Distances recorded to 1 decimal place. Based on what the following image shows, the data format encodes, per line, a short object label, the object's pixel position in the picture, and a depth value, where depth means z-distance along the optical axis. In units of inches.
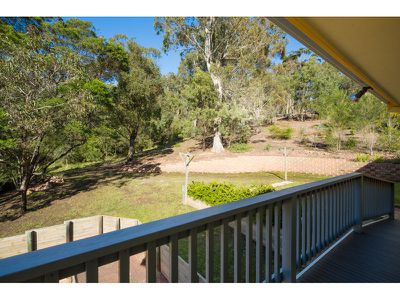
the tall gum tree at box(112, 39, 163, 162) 546.3
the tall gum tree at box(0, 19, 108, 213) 279.7
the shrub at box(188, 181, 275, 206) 255.3
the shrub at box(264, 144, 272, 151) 607.1
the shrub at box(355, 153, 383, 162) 448.1
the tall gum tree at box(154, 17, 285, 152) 631.8
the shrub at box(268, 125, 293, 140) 722.2
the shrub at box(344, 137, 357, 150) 568.6
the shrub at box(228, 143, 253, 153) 629.2
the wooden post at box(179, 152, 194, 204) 306.7
